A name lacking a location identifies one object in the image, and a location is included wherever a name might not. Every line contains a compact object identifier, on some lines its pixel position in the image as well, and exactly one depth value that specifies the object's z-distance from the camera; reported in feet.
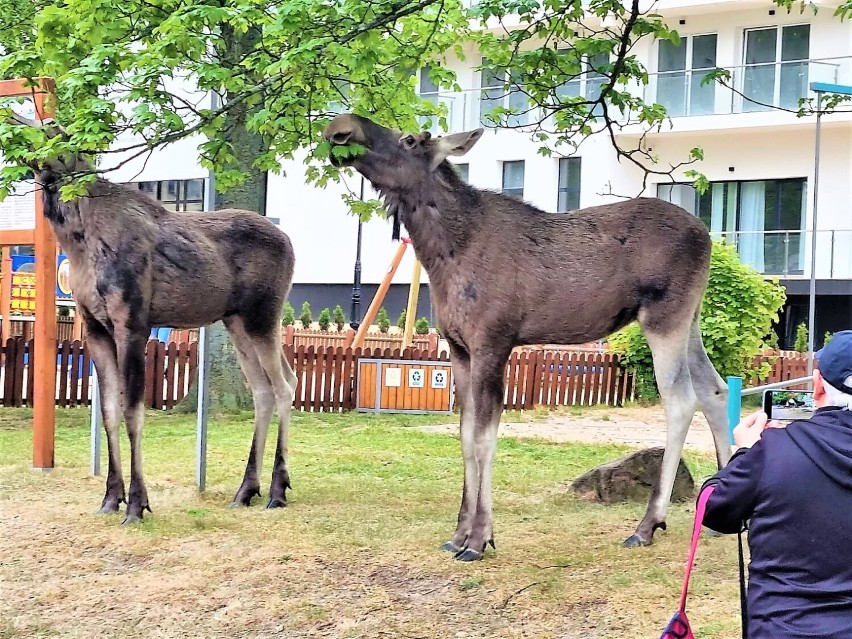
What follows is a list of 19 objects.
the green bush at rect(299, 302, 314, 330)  103.71
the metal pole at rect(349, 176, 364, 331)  104.06
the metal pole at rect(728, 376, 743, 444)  35.81
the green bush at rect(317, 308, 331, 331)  101.19
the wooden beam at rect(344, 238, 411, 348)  67.10
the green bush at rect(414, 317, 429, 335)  98.43
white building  89.25
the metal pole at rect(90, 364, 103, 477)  30.00
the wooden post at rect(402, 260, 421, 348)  70.28
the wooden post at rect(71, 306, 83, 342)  69.06
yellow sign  74.59
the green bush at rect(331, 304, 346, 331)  103.76
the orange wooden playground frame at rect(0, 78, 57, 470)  31.53
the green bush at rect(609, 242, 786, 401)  60.99
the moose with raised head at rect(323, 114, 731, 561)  22.04
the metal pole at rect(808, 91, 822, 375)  65.62
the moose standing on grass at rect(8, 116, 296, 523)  25.22
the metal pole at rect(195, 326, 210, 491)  28.55
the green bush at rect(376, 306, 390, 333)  99.45
